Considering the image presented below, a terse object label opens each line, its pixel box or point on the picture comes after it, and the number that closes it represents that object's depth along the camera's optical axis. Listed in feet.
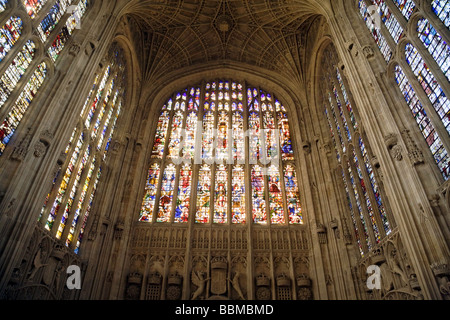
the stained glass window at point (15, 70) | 31.53
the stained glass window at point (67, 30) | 40.06
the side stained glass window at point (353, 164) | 41.24
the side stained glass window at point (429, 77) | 29.89
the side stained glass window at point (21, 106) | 31.30
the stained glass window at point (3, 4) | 31.40
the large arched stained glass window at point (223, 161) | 56.18
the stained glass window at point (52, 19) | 38.19
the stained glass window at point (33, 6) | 35.01
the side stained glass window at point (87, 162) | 41.11
